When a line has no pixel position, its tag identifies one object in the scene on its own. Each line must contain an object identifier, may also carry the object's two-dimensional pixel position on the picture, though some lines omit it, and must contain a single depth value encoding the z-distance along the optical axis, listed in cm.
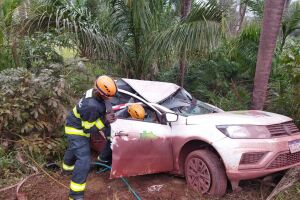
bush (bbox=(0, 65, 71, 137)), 520
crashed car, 385
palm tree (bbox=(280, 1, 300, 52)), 808
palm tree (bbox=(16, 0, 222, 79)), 620
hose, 421
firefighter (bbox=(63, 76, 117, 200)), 396
